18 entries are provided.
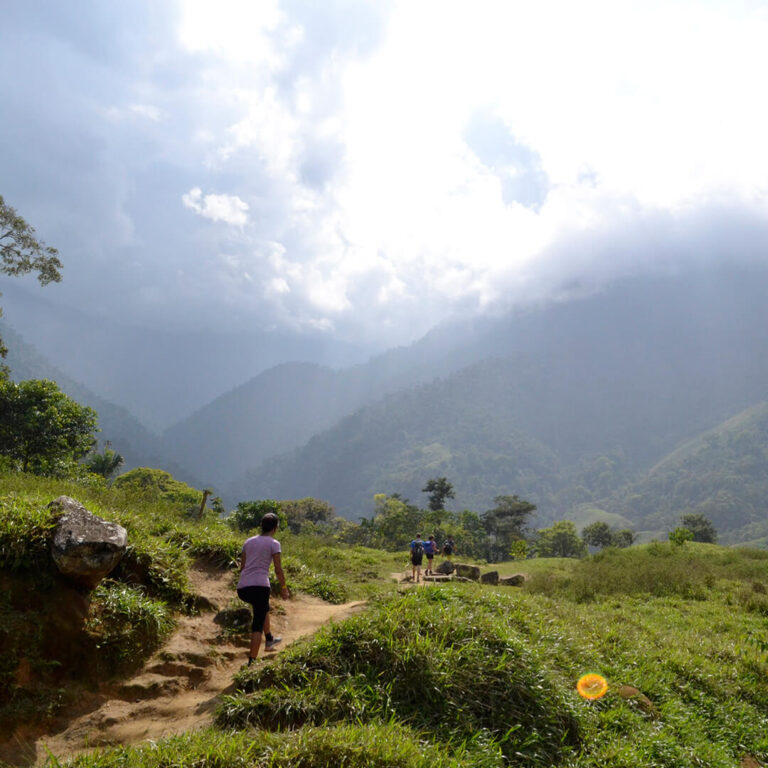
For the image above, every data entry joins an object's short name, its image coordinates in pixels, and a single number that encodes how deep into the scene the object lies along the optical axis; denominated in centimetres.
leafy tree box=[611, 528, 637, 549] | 7362
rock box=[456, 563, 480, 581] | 1897
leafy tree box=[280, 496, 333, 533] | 7094
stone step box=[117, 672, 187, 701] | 544
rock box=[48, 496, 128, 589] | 569
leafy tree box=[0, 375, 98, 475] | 2419
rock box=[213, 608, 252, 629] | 734
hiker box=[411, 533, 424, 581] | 1614
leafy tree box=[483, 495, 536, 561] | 7812
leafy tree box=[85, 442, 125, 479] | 5575
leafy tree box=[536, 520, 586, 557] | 7238
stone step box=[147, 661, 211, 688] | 590
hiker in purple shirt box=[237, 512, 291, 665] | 607
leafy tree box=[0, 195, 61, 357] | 2434
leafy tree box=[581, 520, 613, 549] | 6819
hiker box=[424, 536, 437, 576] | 1773
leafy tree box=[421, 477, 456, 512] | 7562
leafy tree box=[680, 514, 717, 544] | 5957
